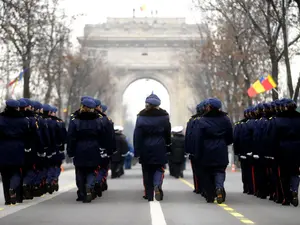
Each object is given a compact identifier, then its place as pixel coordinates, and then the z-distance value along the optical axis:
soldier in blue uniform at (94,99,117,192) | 18.31
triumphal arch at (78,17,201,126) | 103.00
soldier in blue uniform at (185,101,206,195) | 19.38
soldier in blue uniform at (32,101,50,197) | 18.78
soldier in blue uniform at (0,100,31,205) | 17.06
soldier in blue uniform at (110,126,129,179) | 33.12
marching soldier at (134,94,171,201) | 18.42
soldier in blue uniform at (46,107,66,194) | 20.05
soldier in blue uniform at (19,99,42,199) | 17.72
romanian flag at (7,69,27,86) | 44.23
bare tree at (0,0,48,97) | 40.00
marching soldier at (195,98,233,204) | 17.97
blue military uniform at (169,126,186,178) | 32.97
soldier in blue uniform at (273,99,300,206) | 17.39
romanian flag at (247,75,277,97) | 37.88
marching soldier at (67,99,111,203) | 17.88
